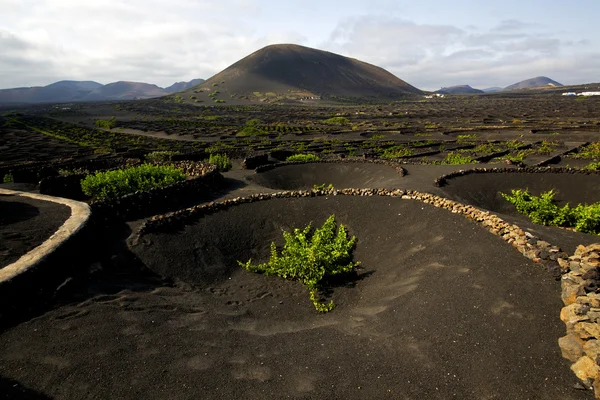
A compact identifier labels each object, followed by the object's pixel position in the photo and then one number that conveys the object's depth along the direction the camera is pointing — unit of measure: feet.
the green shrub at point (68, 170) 85.66
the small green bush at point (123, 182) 59.41
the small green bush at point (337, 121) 268.82
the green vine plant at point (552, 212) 42.70
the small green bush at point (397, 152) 117.83
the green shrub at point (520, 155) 102.16
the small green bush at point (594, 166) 74.91
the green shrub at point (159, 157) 106.52
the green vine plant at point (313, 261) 33.83
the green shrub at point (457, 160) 95.67
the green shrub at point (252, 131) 207.92
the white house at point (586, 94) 566.77
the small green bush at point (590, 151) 96.42
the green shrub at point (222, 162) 93.47
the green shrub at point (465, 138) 155.73
